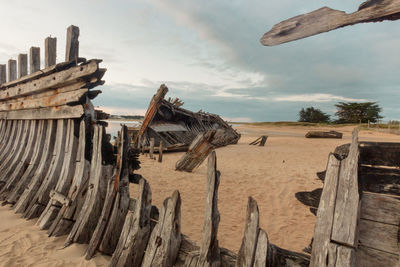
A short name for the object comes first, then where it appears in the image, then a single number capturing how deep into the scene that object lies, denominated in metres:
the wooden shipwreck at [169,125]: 12.73
